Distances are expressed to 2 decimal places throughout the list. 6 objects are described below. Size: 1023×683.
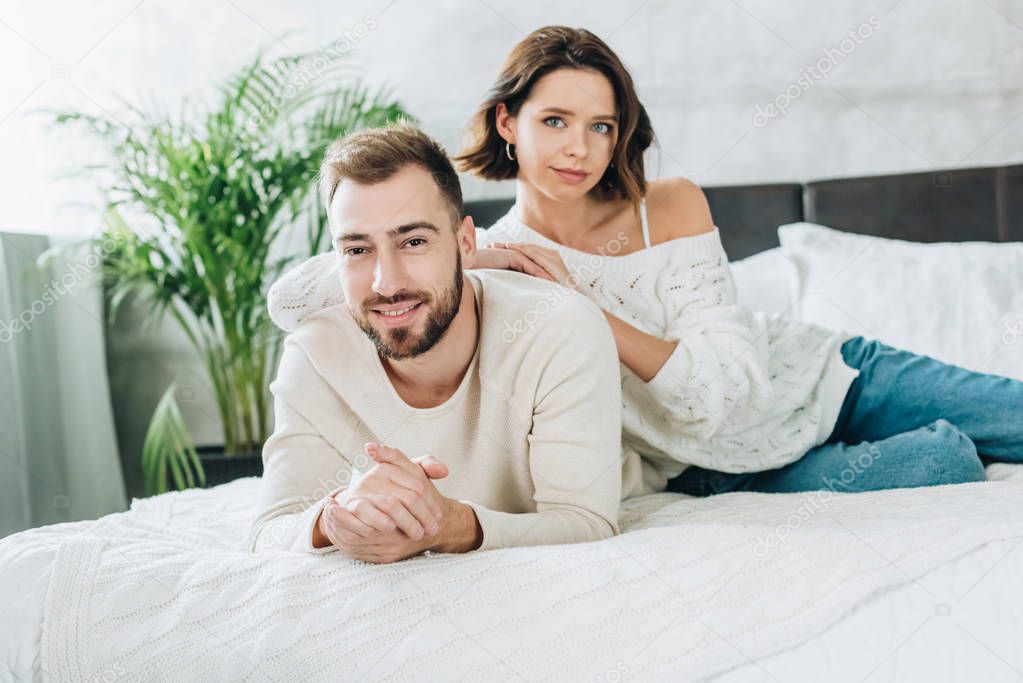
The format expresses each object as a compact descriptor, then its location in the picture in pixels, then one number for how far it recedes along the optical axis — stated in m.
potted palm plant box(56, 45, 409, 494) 2.61
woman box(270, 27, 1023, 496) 1.61
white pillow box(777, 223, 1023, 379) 2.07
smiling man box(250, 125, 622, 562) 1.35
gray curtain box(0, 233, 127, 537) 2.59
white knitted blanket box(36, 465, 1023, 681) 1.03
